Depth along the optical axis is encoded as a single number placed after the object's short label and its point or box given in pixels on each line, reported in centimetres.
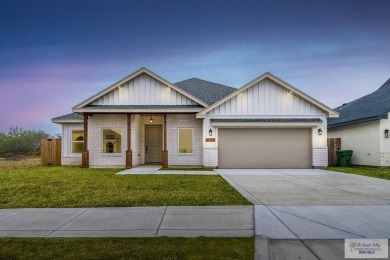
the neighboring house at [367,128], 1667
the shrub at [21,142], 2923
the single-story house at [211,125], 1612
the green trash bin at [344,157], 1789
